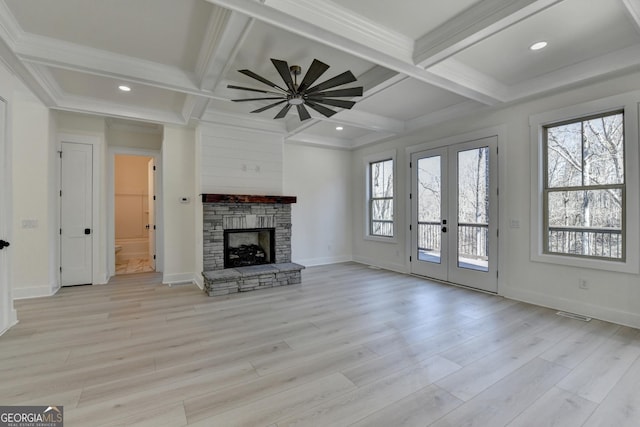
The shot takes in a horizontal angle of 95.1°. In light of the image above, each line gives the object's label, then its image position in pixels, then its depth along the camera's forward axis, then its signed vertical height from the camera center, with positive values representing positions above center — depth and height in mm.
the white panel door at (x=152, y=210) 6258 +123
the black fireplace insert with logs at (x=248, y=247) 5236 -594
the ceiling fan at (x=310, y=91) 2742 +1339
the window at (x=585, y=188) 3355 +321
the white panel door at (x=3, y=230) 3004 -146
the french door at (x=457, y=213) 4504 +19
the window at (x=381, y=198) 6379 +379
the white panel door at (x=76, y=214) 4844 +24
